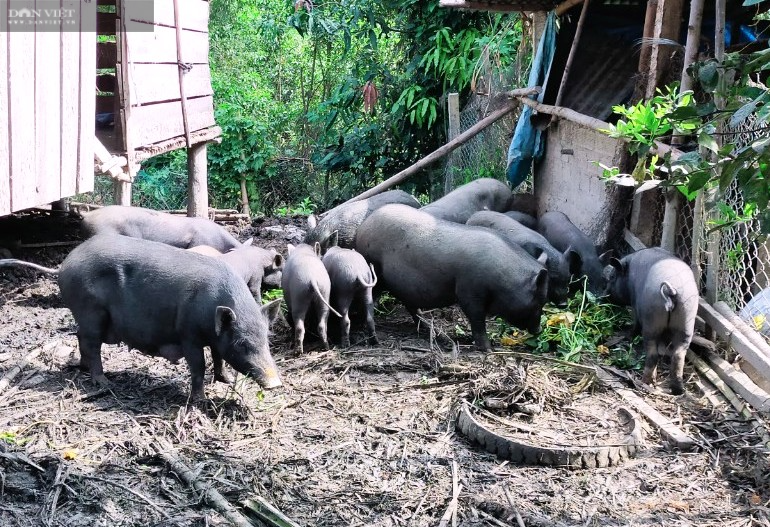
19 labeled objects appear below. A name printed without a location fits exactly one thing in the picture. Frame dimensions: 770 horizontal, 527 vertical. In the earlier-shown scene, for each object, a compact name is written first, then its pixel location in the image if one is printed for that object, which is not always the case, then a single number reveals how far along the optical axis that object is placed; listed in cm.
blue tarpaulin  892
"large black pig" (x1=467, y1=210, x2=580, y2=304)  667
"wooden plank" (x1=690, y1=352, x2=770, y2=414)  482
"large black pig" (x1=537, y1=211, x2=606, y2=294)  695
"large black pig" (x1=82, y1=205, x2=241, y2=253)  747
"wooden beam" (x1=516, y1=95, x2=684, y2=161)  590
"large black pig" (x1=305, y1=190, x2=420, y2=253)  773
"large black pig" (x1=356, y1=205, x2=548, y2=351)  603
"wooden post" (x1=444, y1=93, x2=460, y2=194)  1078
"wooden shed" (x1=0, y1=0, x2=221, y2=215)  545
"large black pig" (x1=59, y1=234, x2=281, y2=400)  490
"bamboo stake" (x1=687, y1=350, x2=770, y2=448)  456
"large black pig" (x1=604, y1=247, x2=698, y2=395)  526
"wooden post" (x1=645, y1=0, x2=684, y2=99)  647
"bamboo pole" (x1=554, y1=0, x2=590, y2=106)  816
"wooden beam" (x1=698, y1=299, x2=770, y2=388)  498
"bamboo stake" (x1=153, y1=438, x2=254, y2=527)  366
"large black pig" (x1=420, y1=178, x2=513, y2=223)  805
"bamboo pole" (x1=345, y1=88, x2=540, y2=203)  945
